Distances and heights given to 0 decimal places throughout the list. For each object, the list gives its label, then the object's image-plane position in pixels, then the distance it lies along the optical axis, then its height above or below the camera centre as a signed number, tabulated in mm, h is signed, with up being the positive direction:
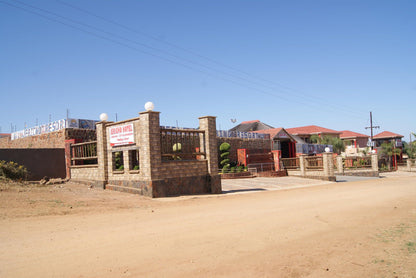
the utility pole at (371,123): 53788 +3786
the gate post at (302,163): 29184 -951
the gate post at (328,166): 27500 -1220
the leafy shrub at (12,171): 16328 -258
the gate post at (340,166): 35656 -1641
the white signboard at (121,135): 15714 +1152
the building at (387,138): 72500 +1986
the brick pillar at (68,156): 20031 +373
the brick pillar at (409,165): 48950 -2566
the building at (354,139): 74050 +2124
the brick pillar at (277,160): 31838 -650
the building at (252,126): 48156 +3774
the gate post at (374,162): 35219 -1383
